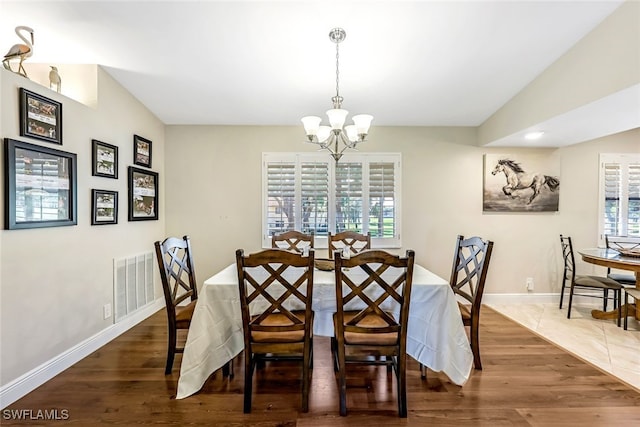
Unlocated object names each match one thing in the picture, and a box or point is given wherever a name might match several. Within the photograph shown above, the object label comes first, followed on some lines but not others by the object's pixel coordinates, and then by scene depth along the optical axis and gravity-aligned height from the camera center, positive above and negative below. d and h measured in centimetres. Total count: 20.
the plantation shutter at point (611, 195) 413 +23
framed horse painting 413 +40
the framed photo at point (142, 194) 342 +16
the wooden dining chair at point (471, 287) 235 -61
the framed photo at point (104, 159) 285 +47
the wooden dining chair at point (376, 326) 182 -73
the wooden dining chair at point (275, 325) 186 -74
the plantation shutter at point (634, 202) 409 +14
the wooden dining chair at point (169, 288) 228 -61
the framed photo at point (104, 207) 285 +1
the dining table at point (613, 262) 307 -51
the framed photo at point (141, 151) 348 +67
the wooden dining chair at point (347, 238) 333 -31
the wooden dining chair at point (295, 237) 333 -31
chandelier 239 +68
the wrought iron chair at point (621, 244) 379 -41
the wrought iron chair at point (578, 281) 349 -81
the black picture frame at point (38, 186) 206 +16
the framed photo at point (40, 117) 216 +67
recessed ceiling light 344 +89
